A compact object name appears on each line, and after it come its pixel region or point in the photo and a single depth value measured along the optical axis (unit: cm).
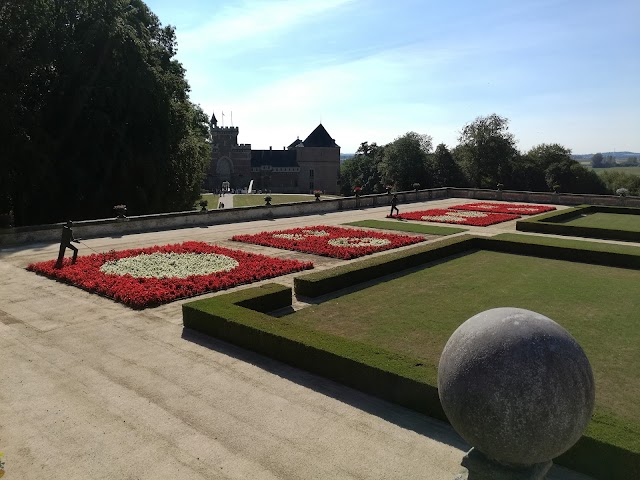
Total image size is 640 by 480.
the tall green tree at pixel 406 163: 7162
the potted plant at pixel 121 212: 2356
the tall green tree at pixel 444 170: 7100
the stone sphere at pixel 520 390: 408
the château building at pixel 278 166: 10831
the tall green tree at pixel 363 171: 9350
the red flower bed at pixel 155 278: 1310
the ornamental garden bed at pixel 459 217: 2931
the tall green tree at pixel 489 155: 7125
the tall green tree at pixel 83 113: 2408
